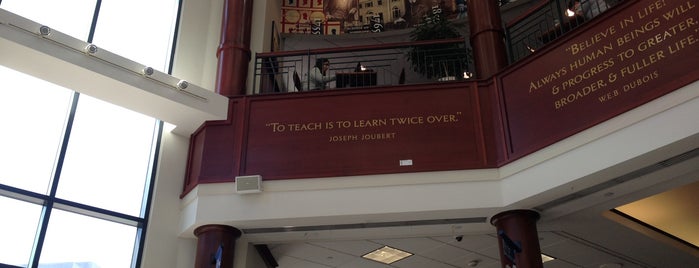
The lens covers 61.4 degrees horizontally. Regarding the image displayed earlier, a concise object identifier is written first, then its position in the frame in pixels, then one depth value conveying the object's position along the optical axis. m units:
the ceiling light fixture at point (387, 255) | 8.39
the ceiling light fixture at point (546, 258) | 8.55
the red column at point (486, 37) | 7.53
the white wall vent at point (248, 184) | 6.95
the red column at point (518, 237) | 6.43
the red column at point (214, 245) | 6.95
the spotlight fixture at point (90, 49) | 6.68
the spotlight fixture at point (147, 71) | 7.01
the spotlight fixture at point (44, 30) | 6.36
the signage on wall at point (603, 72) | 5.70
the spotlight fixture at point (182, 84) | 7.26
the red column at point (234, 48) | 7.96
